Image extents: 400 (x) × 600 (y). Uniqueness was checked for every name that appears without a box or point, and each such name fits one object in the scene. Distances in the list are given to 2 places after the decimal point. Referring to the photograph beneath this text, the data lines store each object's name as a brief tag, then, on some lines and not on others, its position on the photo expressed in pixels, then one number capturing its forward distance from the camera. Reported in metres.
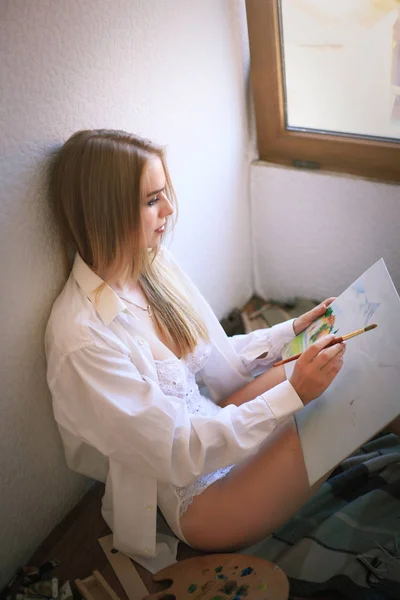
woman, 1.13
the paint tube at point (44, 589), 1.29
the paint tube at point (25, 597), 1.27
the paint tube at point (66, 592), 1.29
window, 1.53
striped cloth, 1.18
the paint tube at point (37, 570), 1.33
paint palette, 1.16
